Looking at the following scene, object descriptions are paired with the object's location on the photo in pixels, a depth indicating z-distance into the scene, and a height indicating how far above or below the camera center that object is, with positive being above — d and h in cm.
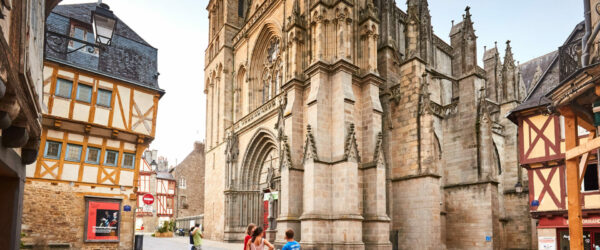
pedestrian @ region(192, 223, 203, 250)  1106 -132
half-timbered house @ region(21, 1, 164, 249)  1302 +142
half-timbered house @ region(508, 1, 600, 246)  1173 +60
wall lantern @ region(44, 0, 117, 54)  613 +241
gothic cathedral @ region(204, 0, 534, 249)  1430 +210
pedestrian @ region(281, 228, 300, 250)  595 -78
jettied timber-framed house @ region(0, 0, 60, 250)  373 +84
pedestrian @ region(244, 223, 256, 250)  681 -73
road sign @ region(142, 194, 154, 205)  1337 -40
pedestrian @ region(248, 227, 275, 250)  612 -76
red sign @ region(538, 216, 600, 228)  1149 -88
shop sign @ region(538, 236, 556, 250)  1259 -155
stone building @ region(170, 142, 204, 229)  4088 +37
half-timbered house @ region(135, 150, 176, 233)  3888 -62
